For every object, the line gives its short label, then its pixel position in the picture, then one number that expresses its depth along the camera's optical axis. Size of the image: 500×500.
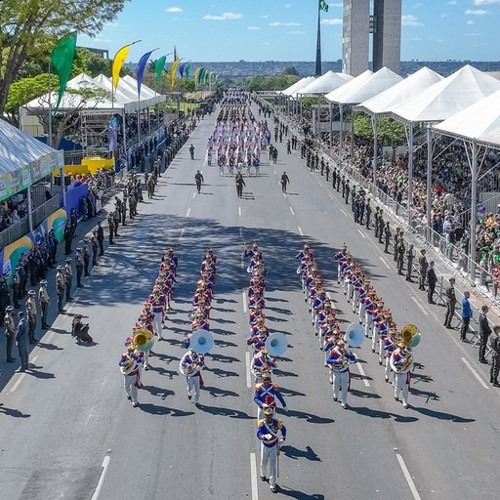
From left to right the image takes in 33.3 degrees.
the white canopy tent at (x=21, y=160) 26.08
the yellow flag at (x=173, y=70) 91.66
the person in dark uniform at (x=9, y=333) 19.19
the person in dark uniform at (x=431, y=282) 24.22
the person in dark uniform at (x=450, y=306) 21.50
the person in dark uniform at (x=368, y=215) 35.53
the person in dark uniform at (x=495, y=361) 17.27
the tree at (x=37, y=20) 37.09
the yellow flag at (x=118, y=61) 52.56
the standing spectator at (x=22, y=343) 18.47
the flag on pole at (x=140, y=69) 59.97
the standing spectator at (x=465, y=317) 20.29
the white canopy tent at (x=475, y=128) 24.55
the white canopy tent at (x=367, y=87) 52.09
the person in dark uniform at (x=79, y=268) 26.31
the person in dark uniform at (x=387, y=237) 31.02
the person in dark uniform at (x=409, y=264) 26.91
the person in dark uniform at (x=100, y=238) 30.44
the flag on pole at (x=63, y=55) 39.47
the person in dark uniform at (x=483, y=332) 18.73
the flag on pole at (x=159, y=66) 81.57
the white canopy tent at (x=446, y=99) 33.89
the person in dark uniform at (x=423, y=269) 25.55
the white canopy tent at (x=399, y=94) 41.46
